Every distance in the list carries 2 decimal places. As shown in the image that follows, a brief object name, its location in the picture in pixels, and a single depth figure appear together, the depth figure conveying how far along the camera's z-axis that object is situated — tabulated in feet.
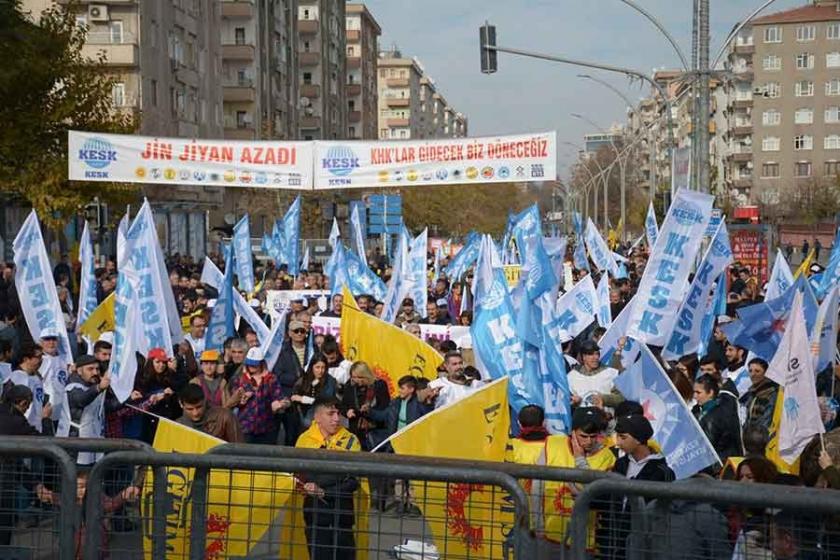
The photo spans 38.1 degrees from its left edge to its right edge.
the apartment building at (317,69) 275.39
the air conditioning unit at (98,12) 147.54
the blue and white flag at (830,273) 52.49
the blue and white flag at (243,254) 67.67
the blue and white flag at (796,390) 24.50
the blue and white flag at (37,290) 38.17
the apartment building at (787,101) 328.29
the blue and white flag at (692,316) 40.27
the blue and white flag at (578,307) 49.98
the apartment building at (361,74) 342.64
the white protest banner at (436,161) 62.18
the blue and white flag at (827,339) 31.14
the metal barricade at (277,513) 13.97
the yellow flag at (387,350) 37.32
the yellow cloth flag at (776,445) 25.14
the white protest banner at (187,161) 63.26
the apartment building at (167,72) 146.92
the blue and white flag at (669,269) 37.99
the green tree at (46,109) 91.40
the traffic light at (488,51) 69.72
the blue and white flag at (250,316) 42.52
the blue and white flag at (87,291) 47.80
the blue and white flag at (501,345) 30.35
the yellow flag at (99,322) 44.45
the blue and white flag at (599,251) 76.33
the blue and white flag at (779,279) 48.75
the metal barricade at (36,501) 14.02
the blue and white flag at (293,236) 75.51
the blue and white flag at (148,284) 34.96
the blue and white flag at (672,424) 23.35
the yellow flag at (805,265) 43.39
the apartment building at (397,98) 488.02
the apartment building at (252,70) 204.74
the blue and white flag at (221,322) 42.55
